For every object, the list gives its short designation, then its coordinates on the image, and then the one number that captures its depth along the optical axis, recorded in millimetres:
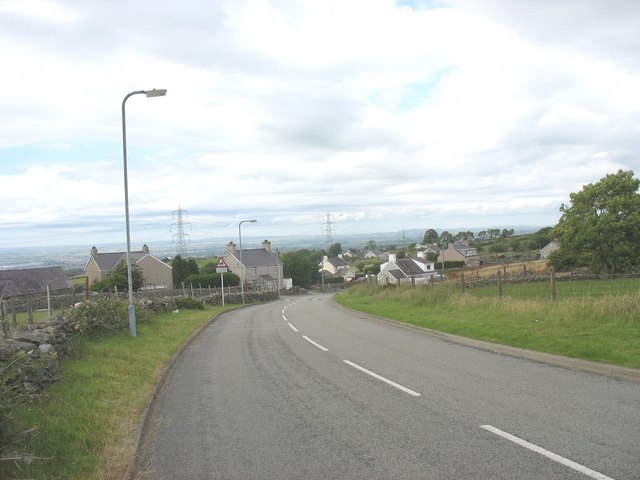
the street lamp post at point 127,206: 17062
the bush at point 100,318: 15180
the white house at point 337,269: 125575
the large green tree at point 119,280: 56869
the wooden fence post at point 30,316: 14064
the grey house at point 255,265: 91812
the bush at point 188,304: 35281
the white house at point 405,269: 86388
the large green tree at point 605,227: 45375
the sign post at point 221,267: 35750
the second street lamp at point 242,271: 89000
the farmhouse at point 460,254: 111000
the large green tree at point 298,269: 110500
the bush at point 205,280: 70438
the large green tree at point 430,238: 198050
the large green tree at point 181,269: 79125
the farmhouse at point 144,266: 79675
